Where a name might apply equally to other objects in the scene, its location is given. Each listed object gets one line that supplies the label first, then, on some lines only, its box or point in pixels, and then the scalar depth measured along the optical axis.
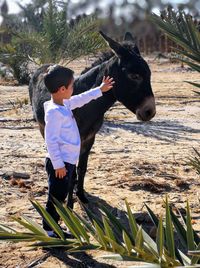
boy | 5.27
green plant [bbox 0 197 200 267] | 2.24
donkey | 6.71
